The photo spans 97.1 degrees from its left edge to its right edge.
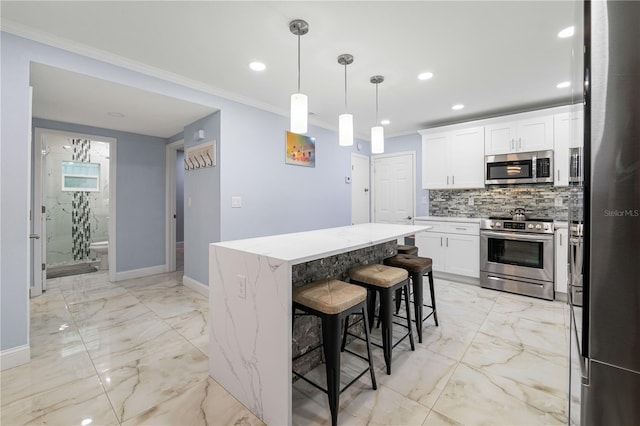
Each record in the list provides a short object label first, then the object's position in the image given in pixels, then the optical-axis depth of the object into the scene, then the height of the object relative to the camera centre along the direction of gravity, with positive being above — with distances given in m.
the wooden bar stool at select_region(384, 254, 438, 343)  2.39 -0.50
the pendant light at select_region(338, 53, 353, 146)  2.40 +0.71
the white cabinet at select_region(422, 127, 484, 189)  4.25 +0.85
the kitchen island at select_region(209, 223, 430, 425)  1.45 -0.59
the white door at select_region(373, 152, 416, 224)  5.25 +0.47
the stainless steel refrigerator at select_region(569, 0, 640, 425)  0.62 +0.00
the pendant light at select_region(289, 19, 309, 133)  2.04 +0.73
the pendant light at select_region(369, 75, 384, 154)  2.75 +0.71
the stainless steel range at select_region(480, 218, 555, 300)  3.47 -0.56
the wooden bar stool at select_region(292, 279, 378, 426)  1.51 -0.55
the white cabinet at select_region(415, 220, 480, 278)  4.02 -0.52
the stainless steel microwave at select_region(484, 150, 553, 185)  3.73 +0.62
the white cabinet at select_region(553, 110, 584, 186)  3.56 +0.83
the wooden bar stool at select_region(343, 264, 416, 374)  1.95 -0.51
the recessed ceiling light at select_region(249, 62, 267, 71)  2.68 +1.41
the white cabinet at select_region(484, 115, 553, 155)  3.72 +1.07
